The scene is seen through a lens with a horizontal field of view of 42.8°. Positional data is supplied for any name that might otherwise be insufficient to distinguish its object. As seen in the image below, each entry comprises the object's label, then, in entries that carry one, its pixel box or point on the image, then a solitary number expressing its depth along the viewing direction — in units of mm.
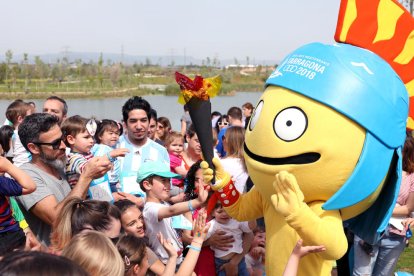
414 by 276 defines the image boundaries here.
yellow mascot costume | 2650
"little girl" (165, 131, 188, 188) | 5245
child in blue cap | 3457
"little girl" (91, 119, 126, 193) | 4691
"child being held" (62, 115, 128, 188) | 4180
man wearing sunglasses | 3207
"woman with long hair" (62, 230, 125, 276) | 2100
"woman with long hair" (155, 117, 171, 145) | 7707
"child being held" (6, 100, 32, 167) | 6305
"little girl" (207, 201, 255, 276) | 4039
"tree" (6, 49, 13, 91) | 39625
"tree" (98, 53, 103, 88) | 44244
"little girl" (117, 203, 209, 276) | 2687
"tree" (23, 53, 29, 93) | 37781
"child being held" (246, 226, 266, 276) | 4406
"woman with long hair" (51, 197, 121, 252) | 2805
